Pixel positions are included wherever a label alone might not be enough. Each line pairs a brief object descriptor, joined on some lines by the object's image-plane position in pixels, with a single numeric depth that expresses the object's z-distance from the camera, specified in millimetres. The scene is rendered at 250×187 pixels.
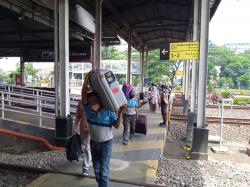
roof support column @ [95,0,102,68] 10008
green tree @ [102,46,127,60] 62000
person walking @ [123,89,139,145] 7195
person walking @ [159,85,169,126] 10117
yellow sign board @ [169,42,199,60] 7426
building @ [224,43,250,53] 111006
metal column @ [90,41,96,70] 14636
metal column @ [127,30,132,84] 16094
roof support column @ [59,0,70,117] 7352
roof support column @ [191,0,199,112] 9049
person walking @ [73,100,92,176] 4727
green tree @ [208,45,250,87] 61344
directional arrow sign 7809
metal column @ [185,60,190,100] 15579
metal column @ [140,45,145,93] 23734
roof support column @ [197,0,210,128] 7020
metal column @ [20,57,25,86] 19402
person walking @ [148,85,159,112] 14109
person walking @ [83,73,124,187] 3809
